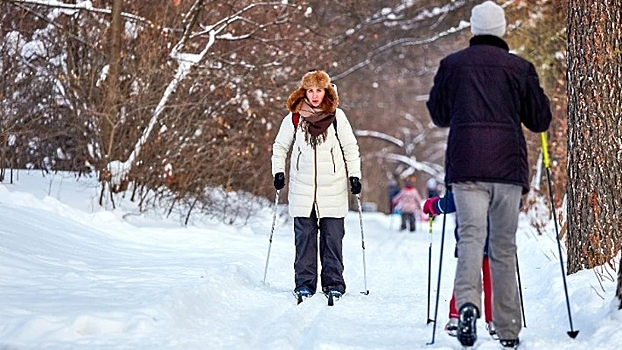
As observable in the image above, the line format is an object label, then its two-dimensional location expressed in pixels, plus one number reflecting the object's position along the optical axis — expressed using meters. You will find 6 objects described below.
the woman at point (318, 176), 17.14
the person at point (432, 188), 54.67
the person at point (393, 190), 69.44
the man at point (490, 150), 11.58
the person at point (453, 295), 12.52
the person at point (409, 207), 48.61
